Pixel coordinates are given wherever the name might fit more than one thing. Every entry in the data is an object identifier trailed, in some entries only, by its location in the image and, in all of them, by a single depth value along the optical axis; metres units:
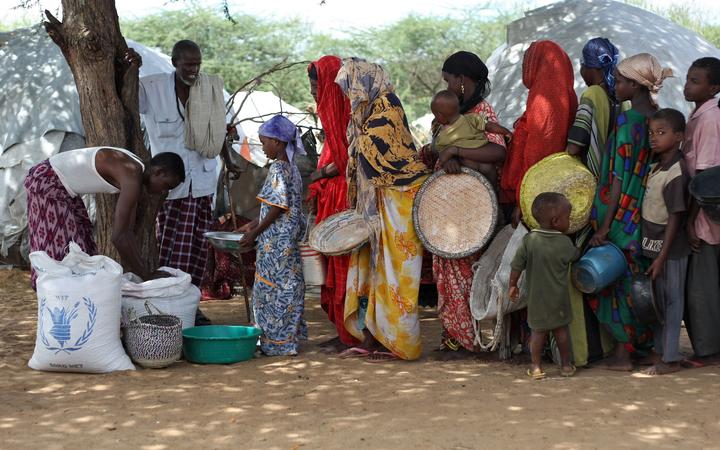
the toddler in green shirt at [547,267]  4.88
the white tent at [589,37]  9.62
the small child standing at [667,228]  4.77
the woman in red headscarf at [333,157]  5.61
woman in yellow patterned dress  5.32
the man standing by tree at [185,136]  6.44
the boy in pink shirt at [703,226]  4.83
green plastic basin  5.36
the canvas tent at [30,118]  9.62
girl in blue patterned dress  5.47
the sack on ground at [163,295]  5.36
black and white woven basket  5.15
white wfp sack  4.97
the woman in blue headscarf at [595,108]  5.08
